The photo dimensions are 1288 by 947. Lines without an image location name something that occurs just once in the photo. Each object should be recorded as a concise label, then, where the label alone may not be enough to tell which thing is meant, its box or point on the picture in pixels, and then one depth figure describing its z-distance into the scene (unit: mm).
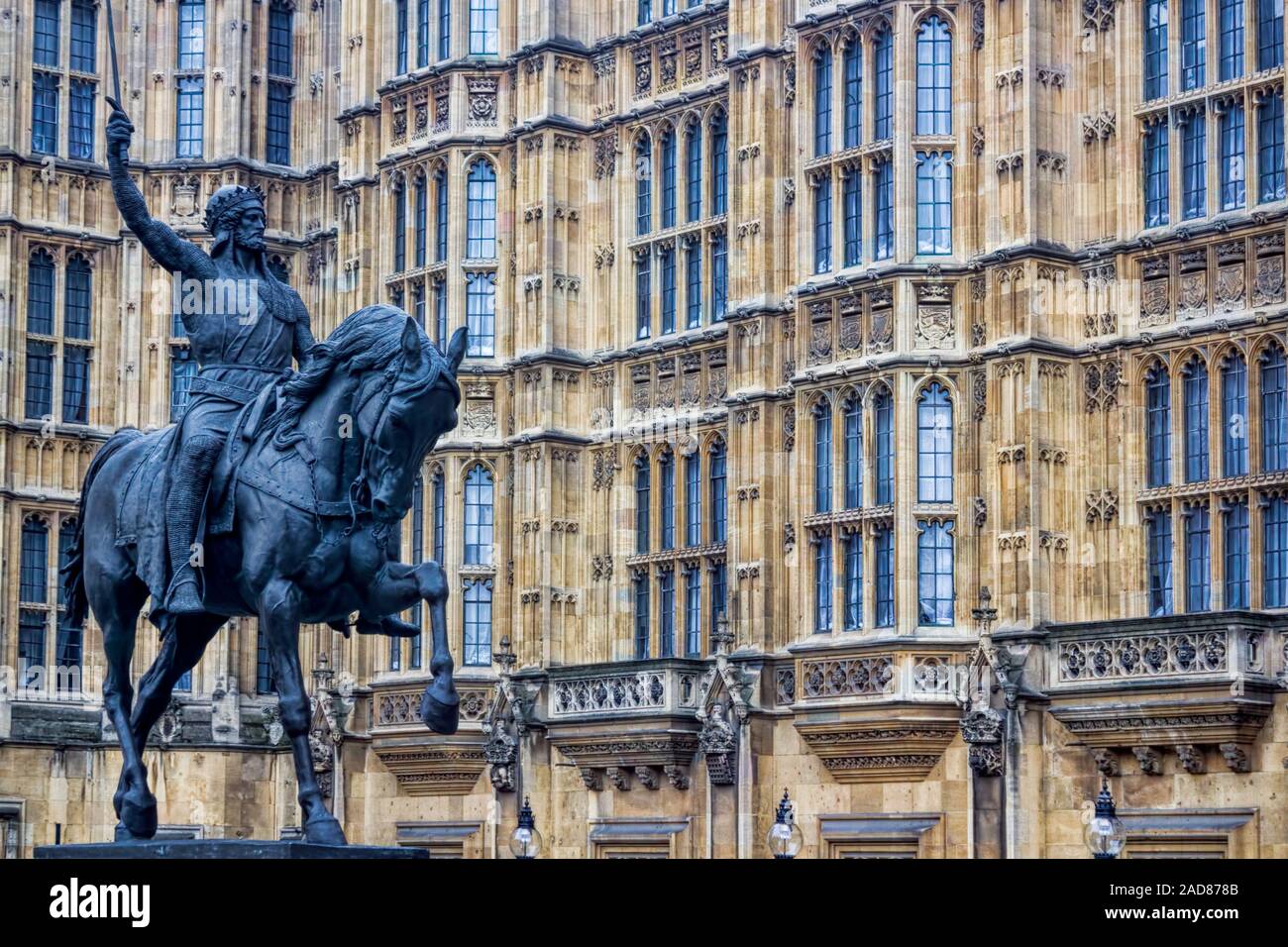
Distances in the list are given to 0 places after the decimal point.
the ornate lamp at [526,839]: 36656
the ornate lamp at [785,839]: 32719
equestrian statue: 17141
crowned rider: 18312
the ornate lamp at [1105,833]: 27781
